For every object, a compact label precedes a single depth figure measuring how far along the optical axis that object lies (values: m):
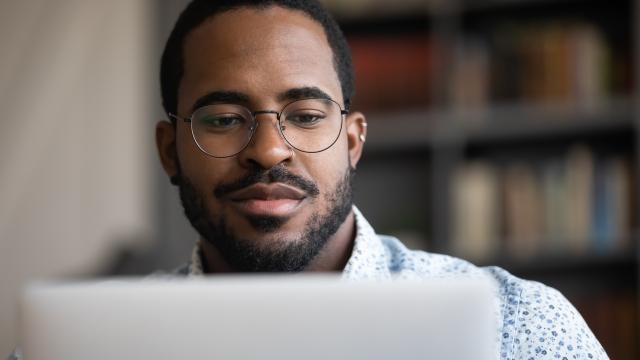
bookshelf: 2.48
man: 1.26
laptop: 0.97
